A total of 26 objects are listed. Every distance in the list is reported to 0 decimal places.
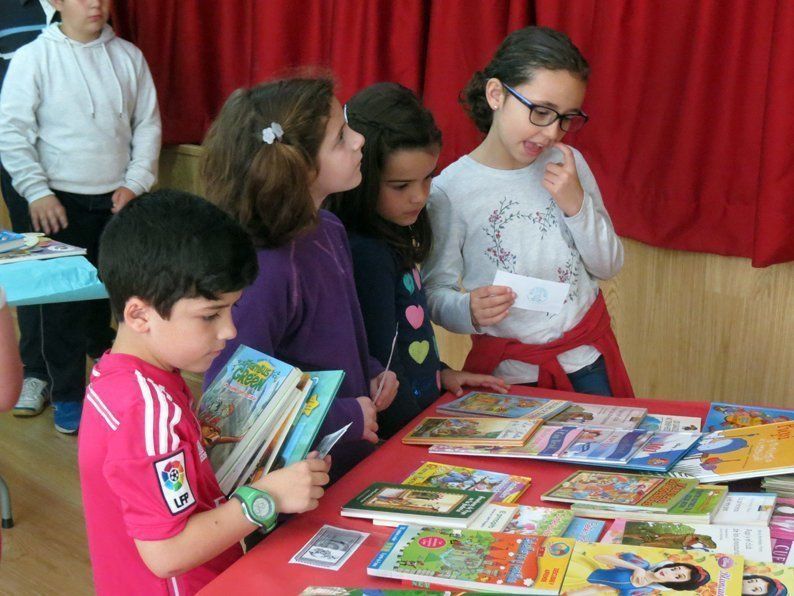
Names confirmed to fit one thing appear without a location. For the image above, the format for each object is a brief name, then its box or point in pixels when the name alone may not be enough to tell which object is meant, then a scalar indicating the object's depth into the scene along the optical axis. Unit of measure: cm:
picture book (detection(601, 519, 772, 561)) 121
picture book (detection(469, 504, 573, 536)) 130
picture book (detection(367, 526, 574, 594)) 114
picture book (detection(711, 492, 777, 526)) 130
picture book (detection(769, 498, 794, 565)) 120
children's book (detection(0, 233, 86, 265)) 254
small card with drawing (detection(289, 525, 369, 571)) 125
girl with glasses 198
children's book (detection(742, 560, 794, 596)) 109
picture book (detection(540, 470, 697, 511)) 135
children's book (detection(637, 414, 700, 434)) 169
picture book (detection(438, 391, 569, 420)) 177
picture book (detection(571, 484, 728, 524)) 130
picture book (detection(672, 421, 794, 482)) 144
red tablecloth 121
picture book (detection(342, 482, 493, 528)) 132
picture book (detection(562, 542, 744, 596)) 110
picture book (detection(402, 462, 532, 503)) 143
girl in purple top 151
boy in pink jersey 119
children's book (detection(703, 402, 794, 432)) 169
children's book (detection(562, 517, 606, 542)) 127
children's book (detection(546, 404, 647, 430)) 171
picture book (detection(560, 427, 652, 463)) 152
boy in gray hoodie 346
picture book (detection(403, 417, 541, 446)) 161
